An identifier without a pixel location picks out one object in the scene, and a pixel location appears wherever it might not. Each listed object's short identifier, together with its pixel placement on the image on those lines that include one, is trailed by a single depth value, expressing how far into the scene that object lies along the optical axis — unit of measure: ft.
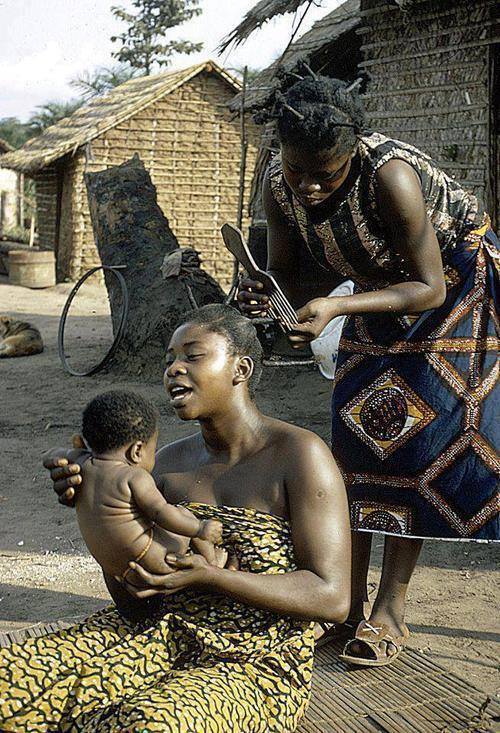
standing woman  9.19
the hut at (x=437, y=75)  22.57
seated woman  6.64
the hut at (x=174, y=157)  53.36
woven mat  7.43
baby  7.07
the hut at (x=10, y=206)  87.20
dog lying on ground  33.71
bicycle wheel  29.91
